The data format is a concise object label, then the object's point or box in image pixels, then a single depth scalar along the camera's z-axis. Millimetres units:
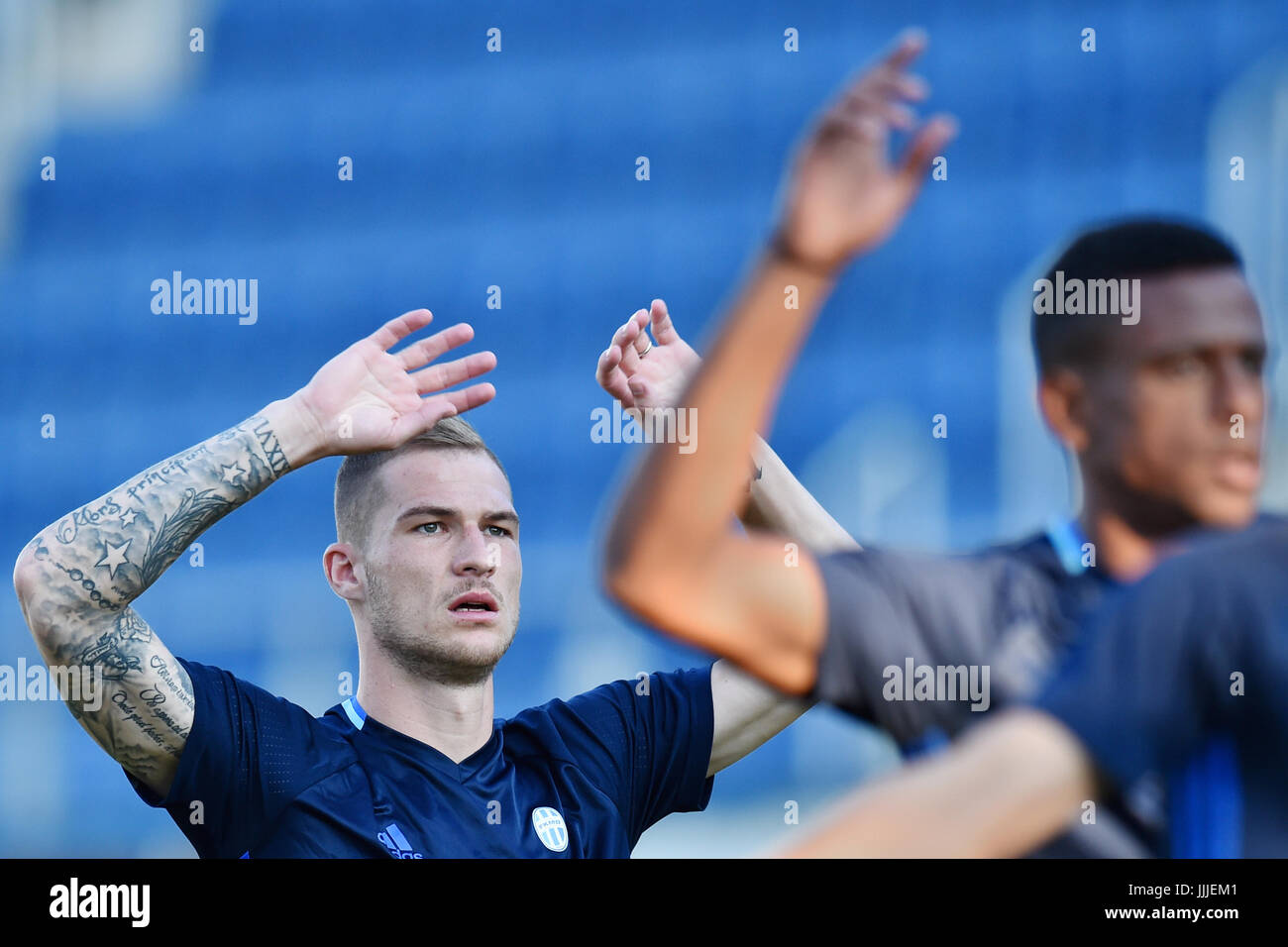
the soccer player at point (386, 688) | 6766
